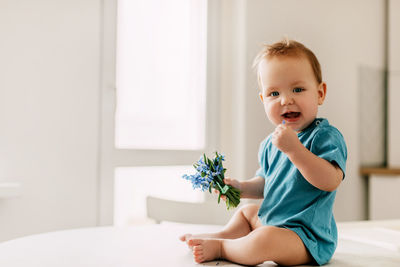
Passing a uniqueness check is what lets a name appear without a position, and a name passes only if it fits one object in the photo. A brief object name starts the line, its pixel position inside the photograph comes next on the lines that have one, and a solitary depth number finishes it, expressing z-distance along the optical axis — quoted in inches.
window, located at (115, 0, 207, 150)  85.9
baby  29.9
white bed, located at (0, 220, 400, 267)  29.1
